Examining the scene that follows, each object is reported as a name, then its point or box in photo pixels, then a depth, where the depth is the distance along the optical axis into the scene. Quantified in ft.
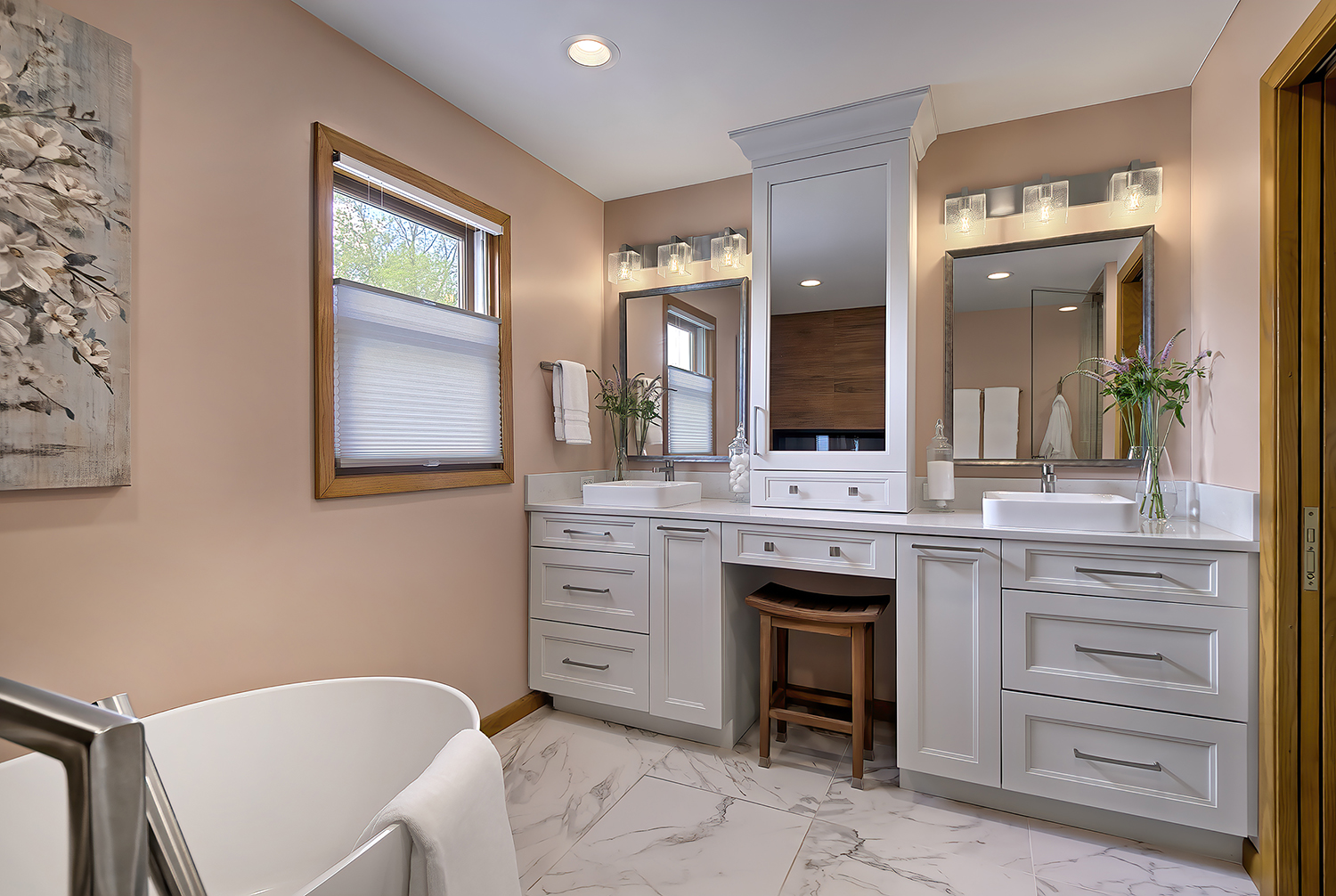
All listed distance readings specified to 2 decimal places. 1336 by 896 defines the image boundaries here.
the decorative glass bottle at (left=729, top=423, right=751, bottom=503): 9.67
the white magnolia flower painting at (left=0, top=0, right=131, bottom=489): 4.40
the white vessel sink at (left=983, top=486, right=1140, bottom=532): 6.39
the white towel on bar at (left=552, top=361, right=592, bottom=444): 9.79
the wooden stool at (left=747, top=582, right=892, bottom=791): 7.34
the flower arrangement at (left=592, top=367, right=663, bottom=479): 10.75
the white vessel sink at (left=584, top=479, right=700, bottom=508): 8.71
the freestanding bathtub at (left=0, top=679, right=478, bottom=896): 4.66
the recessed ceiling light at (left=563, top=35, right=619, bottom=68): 6.94
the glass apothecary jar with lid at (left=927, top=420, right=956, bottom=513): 8.29
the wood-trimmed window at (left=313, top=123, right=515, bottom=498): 6.73
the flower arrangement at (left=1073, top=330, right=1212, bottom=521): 6.82
